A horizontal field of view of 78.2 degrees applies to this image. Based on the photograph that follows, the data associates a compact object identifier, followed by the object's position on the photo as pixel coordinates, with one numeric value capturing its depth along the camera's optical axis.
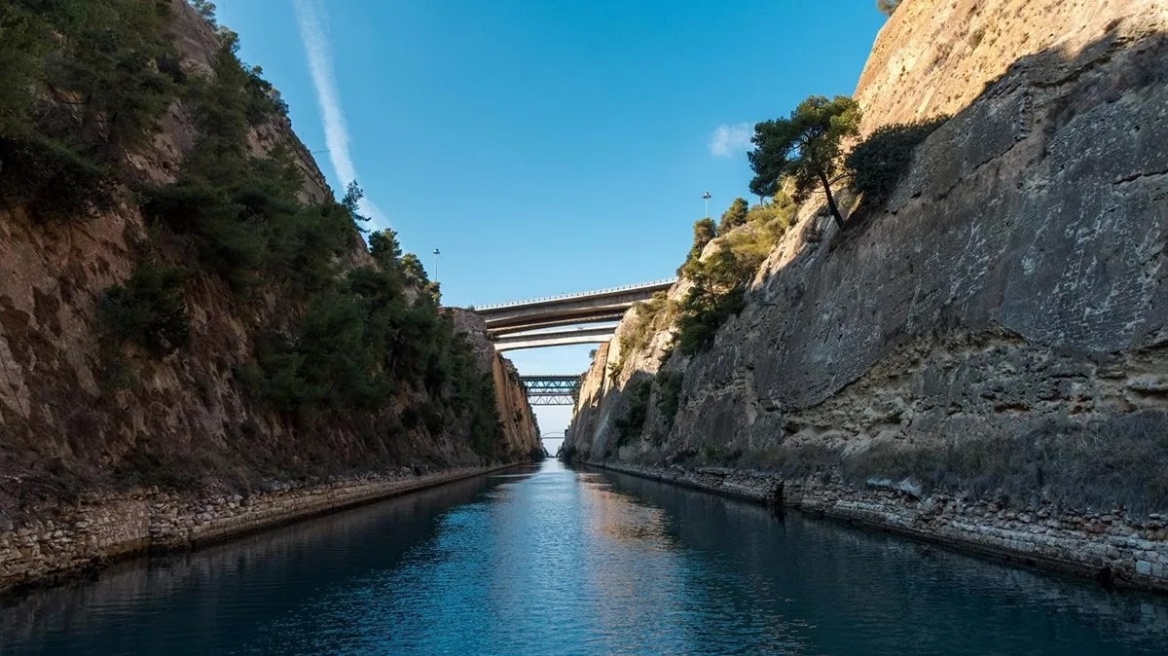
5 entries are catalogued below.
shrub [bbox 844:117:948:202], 29.28
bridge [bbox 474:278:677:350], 102.94
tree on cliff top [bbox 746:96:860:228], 31.67
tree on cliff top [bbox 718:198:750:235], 76.75
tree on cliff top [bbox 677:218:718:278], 84.12
